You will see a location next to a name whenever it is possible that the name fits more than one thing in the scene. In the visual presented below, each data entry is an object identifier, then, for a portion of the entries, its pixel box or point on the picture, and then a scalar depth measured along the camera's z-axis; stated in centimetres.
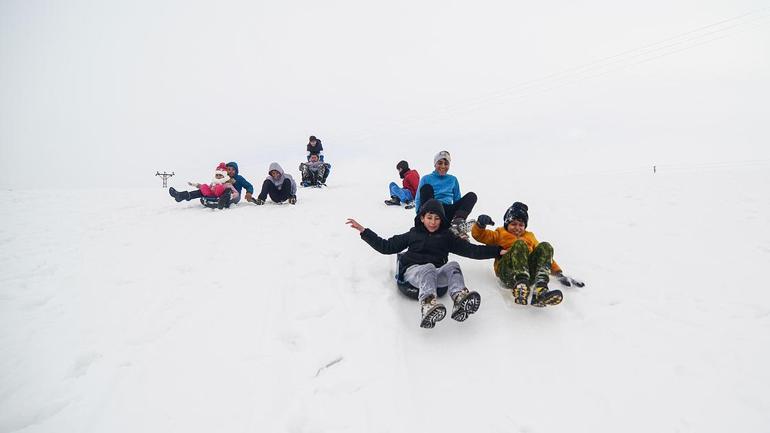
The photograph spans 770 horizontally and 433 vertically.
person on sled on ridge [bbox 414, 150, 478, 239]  582
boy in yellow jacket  346
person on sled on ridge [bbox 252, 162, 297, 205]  902
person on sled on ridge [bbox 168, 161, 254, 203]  838
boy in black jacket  382
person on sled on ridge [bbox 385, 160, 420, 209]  881
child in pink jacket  854
